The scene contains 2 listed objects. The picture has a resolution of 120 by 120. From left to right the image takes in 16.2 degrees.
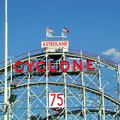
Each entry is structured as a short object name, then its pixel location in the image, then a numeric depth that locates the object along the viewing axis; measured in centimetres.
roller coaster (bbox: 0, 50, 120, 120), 5462
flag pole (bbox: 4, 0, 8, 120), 2912
